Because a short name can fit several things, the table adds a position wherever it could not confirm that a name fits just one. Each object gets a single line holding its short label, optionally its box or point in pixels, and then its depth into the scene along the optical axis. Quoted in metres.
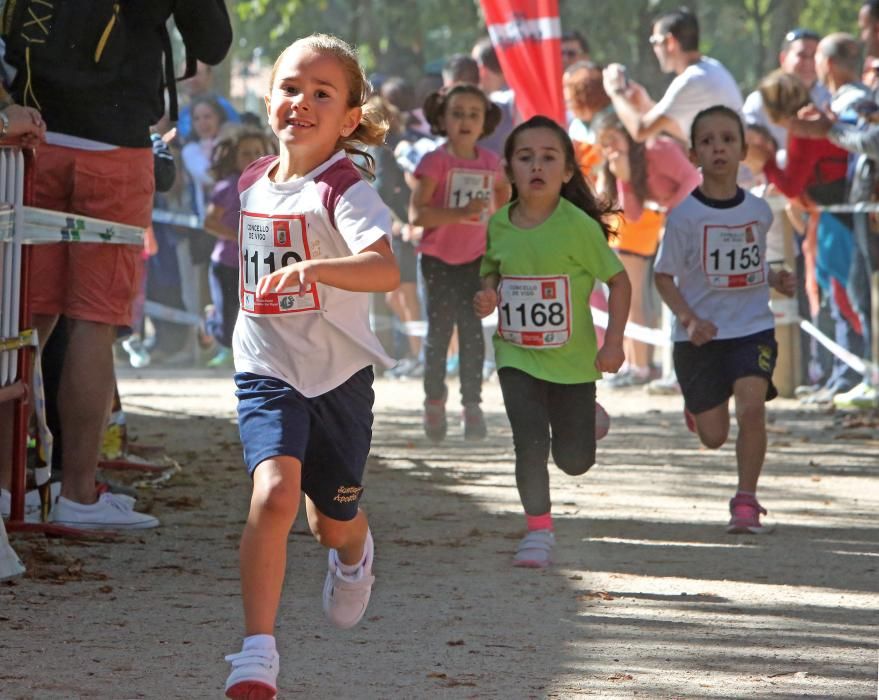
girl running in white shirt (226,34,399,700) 7.96
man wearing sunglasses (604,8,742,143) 21.68
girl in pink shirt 17.79
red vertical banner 18.58
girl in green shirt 11.84
